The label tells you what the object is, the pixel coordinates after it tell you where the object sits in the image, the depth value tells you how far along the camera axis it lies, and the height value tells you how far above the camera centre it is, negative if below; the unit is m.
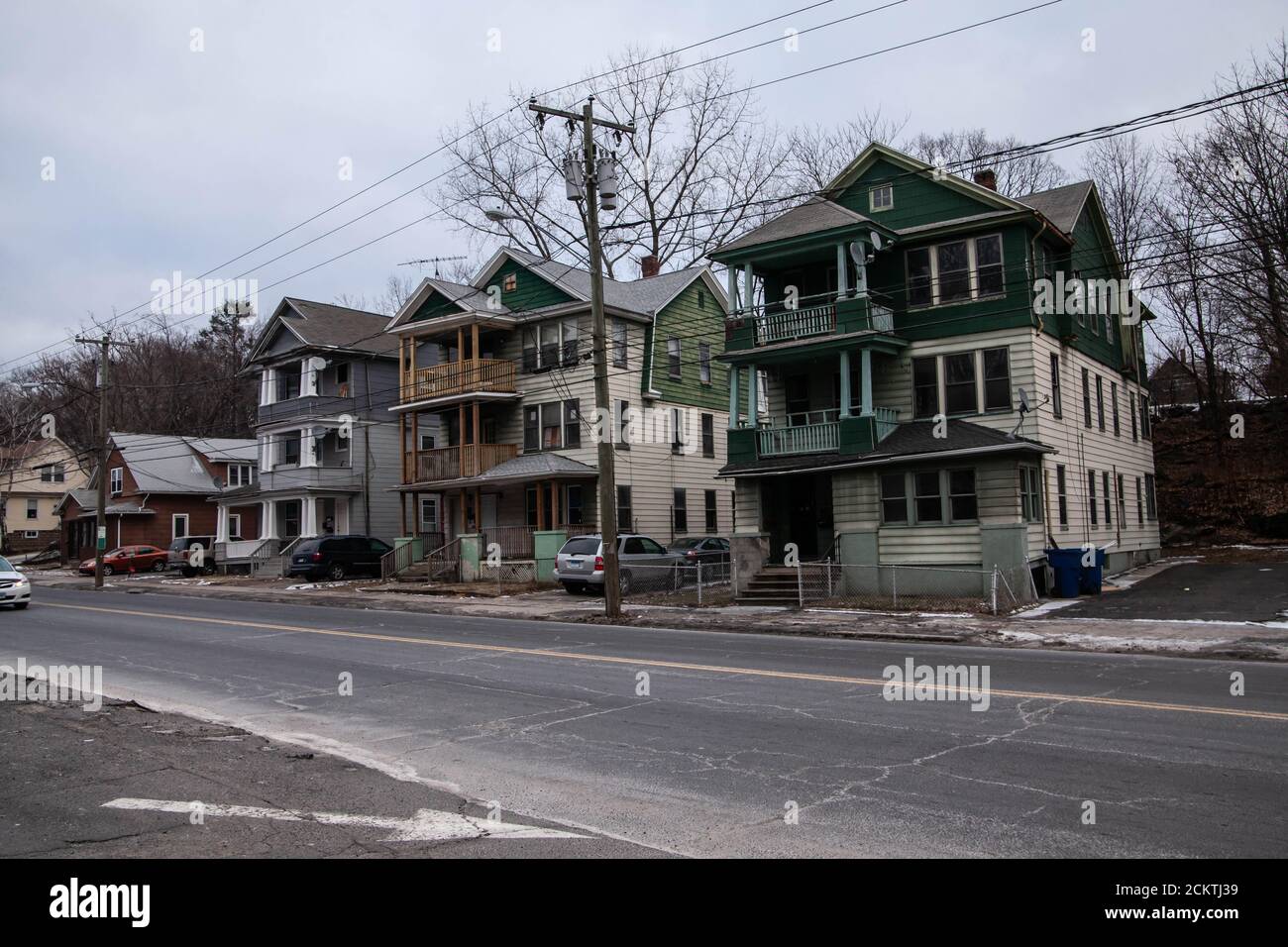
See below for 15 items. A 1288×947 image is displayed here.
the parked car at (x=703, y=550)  29.41 -1.17
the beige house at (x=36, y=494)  71.25 +3.31
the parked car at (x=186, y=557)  46.06 -1.22
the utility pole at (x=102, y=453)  36.94 +3.23
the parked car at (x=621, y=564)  27.27 -1.38
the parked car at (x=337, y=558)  35.94 -1.16
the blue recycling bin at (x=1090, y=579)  23.11 -1.96
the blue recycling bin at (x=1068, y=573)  22.91 -1.75
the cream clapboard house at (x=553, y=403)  34.41 +4.34
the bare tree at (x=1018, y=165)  45.41 +15.69
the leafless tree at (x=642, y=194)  46.47 +15.71
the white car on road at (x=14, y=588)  25.41 -1.29
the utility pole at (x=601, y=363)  21.81 +3.53
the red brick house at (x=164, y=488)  55.00 +2.60
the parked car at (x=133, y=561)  48.53 -1.35
